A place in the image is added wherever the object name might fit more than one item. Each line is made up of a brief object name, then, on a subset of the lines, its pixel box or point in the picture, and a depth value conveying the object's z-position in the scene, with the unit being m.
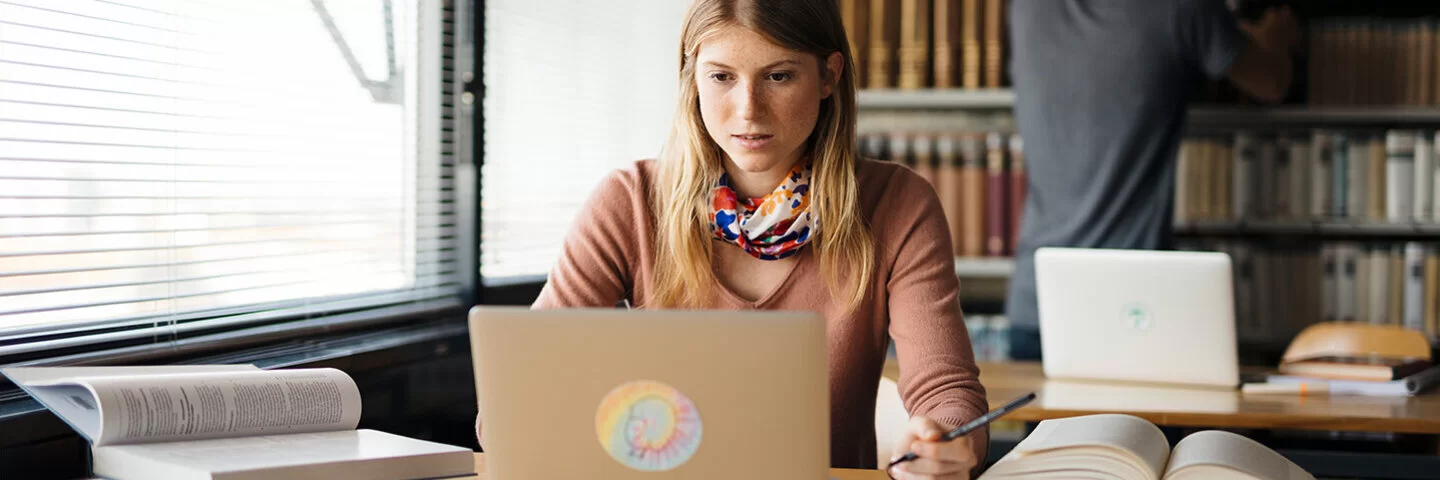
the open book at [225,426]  1.22
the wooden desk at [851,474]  1.38
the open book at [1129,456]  1.16
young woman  1.56
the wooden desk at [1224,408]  2.02
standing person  2.81
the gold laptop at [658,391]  1.02
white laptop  2.18
